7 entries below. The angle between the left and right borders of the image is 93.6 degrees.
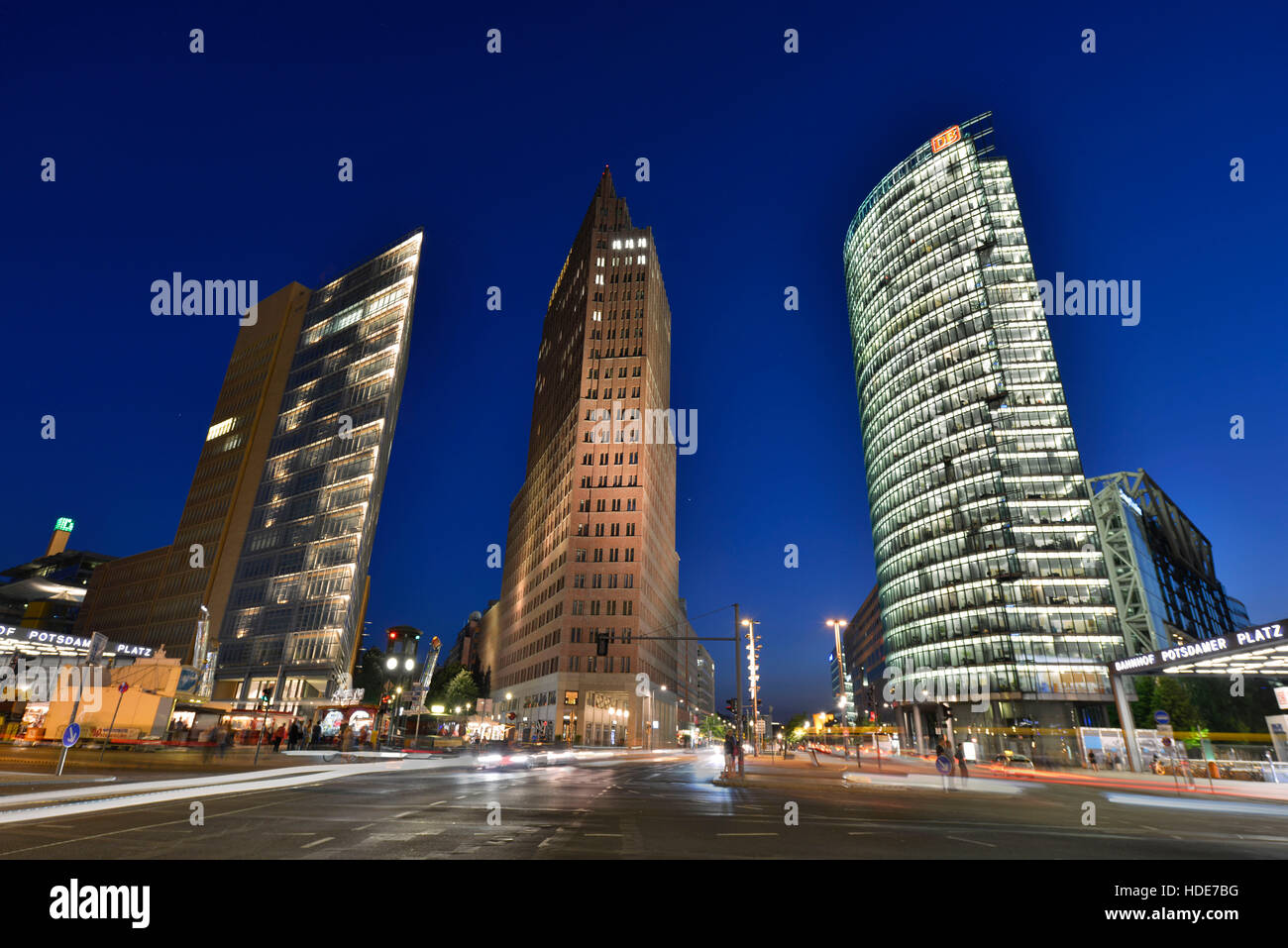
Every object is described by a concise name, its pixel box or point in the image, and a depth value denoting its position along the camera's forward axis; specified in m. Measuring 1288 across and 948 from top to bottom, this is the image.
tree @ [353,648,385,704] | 104.38
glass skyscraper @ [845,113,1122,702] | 78.88
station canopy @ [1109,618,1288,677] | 27.16
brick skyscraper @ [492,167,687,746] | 85.75
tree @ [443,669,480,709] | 106.56
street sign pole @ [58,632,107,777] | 34.25
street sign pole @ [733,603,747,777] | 28.33
